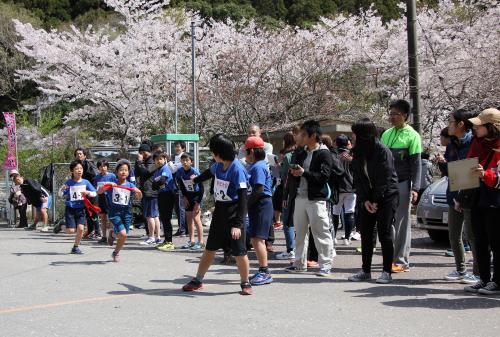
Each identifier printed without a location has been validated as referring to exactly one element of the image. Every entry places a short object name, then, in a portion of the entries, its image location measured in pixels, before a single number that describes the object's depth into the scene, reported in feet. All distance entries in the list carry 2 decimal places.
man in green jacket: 24.93
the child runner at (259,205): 23.91
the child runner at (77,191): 35.78
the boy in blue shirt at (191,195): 33.32
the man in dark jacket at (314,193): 24.76
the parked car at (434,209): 31.86
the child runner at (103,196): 37.88
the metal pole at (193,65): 64.03
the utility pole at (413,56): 40.11
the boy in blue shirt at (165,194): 34.73
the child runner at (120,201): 30.58
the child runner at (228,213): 21.84
